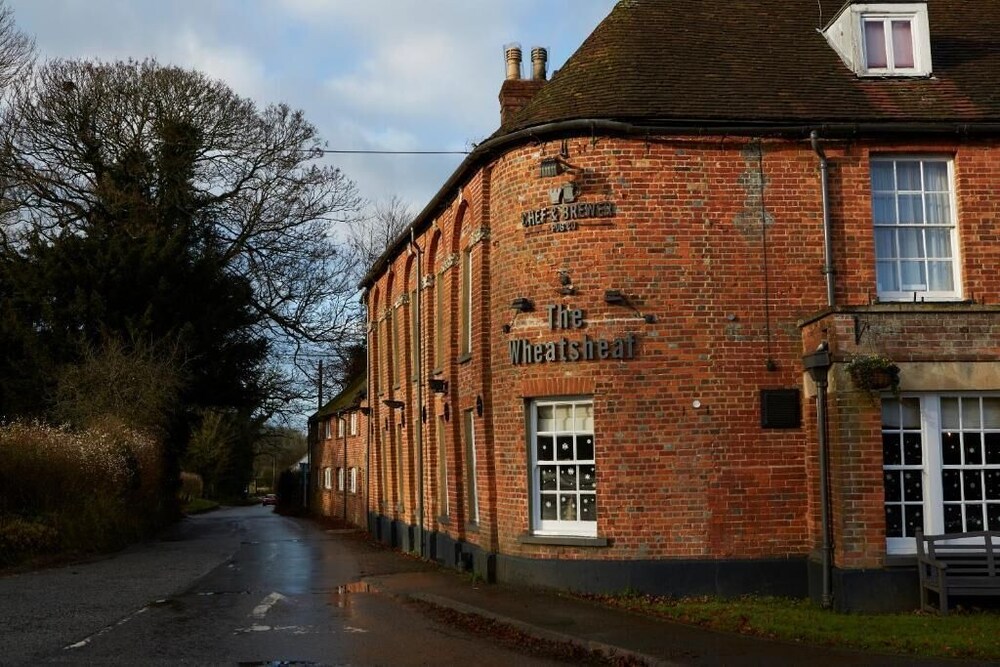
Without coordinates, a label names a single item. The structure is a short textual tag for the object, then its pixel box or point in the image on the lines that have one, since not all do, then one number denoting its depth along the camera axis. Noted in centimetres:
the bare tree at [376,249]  5098
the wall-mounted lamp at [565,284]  1410
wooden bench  1167
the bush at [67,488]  1984
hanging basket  1230
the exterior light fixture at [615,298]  1370
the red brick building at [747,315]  1270
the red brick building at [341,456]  3444
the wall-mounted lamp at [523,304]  1442
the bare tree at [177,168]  3288
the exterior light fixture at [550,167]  1429
